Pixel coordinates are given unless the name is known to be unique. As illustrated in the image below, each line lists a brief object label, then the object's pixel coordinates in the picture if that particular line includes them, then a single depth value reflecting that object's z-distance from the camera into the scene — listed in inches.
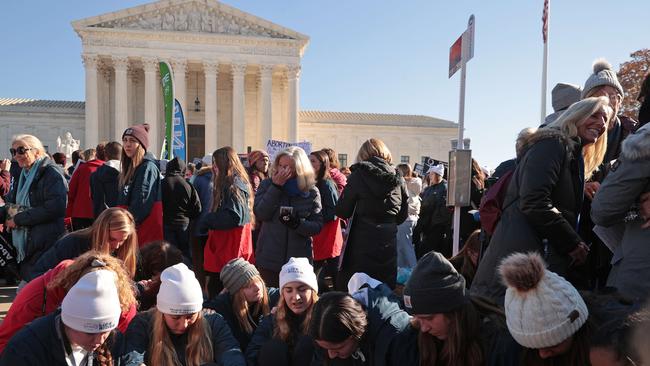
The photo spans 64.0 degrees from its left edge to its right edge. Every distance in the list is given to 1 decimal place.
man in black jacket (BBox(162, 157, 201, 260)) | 227.5
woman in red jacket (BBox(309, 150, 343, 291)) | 227.0
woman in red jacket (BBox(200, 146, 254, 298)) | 206.7
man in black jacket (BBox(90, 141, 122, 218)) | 208.7
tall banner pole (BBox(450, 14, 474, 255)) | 188.9
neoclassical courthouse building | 1658.5
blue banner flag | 423.2
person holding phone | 194.2
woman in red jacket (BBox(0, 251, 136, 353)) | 121.0
